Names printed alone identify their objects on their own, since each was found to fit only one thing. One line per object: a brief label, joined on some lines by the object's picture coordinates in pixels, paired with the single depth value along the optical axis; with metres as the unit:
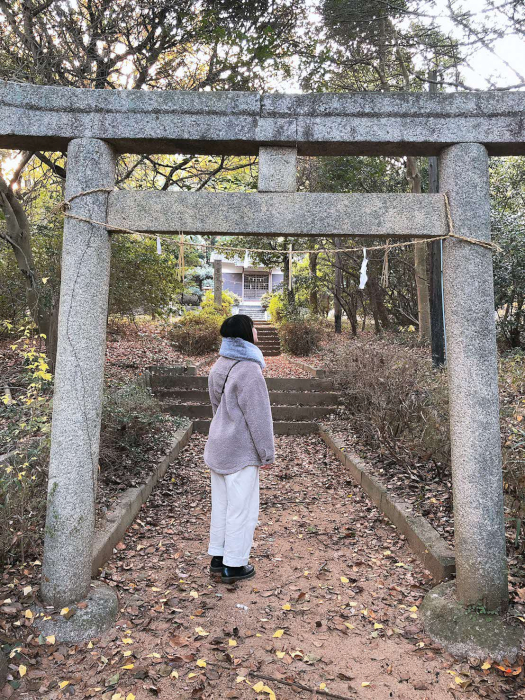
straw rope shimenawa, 3.09
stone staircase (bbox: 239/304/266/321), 25.67
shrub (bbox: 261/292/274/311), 26.55
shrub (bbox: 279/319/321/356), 13.56
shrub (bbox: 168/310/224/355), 12.62
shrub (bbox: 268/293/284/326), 16.95
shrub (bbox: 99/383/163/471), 5.21
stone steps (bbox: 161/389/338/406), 8.88
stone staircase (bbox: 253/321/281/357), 15.51
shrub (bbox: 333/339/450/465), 5.01
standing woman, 3.57
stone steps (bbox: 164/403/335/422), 8.58
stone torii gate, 3.09
